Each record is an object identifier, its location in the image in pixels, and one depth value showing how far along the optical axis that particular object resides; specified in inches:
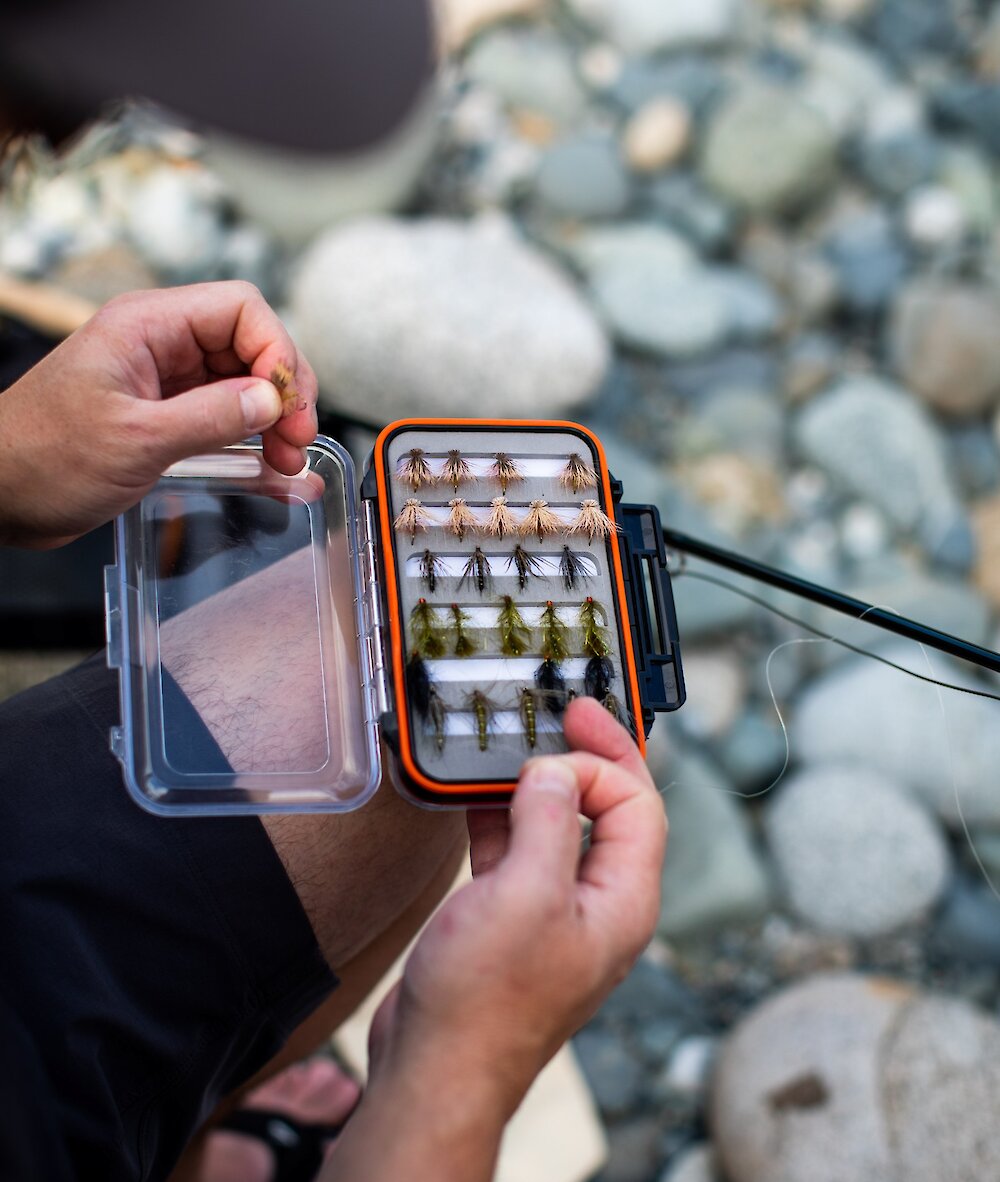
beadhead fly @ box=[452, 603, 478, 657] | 38.2
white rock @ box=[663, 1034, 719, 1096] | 69.4
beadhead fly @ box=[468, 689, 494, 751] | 37.1
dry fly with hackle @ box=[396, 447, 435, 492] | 40.3
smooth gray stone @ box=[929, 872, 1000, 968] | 76.0
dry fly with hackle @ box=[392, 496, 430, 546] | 39.2
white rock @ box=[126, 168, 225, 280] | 100.1
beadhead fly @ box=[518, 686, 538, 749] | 37.2
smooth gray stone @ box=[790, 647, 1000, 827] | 78.2
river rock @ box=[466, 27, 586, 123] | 114.9
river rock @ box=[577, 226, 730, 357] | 101.0
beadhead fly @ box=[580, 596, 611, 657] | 39.2
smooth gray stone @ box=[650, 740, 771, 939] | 75.5
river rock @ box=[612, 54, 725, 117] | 115.3
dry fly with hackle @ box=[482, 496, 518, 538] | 40.1
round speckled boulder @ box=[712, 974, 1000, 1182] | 57.0
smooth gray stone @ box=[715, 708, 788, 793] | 81.8
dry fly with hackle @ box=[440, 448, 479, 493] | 40.7
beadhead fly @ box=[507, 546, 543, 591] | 40.1
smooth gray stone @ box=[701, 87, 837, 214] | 109.1
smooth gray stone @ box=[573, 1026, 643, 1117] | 68.3
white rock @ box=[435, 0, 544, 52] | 116.3
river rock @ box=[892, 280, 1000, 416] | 98.1
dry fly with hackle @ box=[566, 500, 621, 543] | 40.7
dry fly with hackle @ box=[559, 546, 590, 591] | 40.3
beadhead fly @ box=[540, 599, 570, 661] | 38.8
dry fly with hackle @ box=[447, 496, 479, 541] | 39.8
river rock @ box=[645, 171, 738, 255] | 109.3
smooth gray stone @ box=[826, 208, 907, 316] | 105.7
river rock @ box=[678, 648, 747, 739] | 84.0
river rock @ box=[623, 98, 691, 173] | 111.9
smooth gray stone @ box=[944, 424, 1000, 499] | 98.5
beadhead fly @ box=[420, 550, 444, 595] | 39.2
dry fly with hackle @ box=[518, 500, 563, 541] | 40.4
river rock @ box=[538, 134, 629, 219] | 108.5
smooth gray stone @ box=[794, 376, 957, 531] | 95.4
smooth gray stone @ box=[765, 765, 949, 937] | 75.8
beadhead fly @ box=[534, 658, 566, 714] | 38.1
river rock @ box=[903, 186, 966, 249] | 108.7
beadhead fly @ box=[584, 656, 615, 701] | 38.7
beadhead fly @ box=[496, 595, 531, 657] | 38.6
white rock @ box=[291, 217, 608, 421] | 88.2
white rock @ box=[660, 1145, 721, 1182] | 64.6
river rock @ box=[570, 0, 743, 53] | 118.5
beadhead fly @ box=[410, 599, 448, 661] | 37.9
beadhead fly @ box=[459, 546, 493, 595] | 39.5
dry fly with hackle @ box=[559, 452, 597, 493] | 41.7
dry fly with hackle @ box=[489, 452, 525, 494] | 41.3
